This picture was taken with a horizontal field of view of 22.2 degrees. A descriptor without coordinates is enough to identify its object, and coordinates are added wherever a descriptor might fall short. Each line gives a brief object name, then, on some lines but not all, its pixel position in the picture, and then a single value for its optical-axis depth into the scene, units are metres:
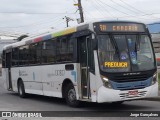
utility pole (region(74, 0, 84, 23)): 37.44
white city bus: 12.85
